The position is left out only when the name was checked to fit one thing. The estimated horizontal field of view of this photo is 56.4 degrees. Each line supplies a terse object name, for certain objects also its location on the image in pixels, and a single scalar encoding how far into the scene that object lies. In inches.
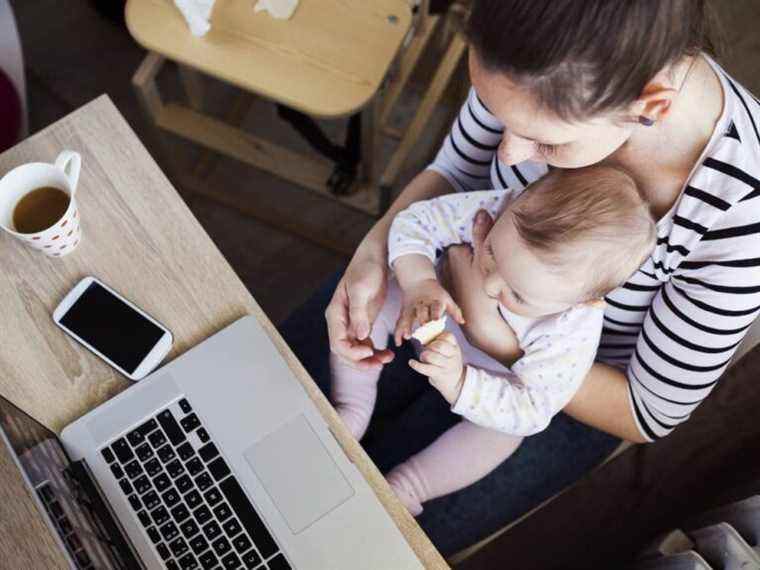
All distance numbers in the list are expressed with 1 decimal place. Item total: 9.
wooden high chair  51.7
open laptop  32.4
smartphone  35.2
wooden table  34.7
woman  26.1
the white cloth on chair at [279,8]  53.6
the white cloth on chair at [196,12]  50.9
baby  32.6
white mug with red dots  34.9
